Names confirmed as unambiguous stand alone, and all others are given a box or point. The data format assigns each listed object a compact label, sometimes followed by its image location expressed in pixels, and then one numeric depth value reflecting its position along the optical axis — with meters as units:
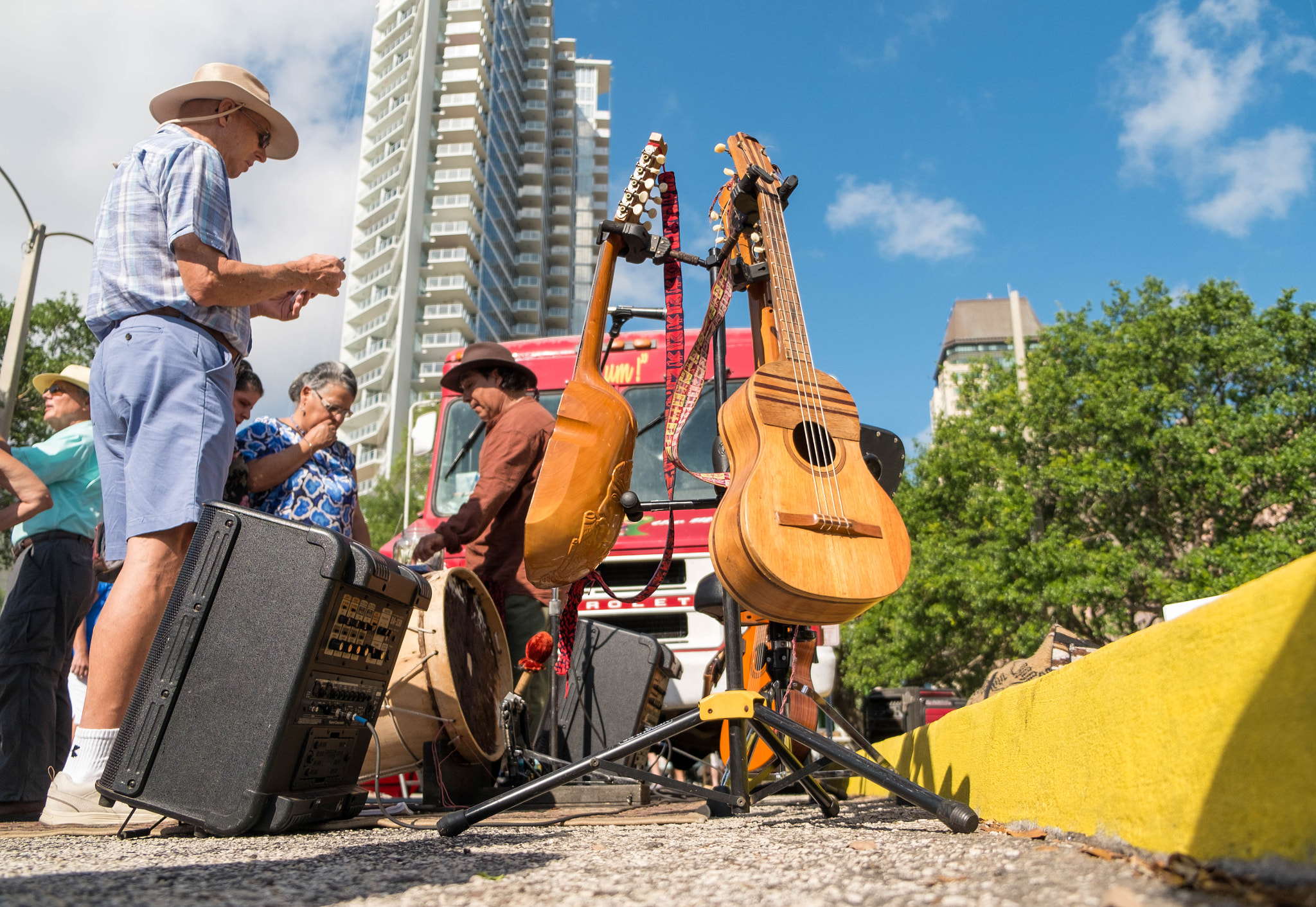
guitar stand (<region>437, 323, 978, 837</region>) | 2.18
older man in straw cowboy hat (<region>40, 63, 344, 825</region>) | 2.36
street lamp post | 9.95
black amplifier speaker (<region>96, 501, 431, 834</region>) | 2.11
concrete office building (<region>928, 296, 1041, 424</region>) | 84.06
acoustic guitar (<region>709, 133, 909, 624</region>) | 2.06
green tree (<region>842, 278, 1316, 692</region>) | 17.19
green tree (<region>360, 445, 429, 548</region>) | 38.56
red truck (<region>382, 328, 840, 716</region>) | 6.13
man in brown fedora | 4.19
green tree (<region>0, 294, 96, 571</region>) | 18.31
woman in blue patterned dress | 3.46
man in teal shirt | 3.17
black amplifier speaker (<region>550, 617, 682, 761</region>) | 4.70
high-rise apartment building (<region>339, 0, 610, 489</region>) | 62.56
